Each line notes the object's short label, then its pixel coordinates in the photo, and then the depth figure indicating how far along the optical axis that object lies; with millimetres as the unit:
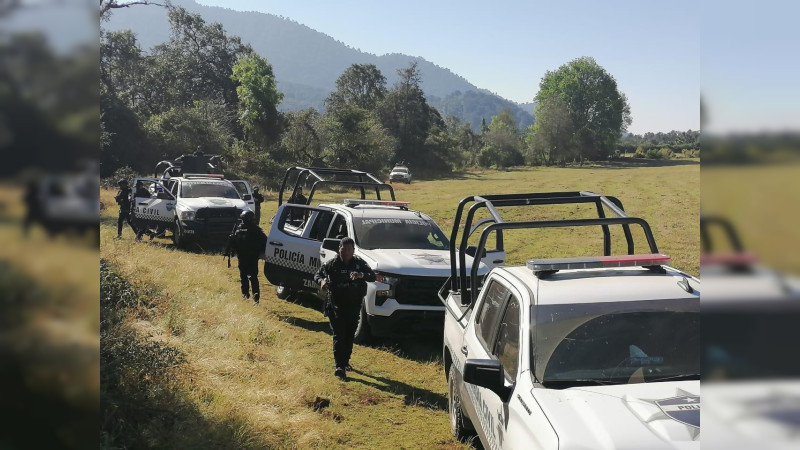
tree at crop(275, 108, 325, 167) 43444
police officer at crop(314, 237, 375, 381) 6930
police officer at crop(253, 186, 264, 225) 16594
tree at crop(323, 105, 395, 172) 45031
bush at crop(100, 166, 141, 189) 27847
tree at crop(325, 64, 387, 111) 84388
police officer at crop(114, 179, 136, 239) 16281
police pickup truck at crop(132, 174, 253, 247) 15961
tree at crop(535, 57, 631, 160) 69375
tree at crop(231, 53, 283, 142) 52531
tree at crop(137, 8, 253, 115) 66625
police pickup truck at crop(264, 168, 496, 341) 7727
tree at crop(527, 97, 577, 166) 67875
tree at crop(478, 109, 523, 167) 69494
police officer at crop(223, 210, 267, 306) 9922
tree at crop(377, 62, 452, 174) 63469
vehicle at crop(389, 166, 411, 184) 47344
